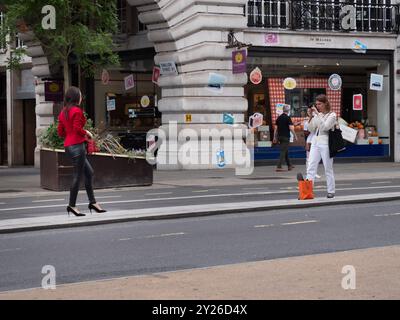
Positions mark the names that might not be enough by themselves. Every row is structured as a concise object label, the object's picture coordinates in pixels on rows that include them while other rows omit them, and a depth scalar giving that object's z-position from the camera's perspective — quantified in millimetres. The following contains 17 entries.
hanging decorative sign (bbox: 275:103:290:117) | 29203
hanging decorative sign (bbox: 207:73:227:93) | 26562
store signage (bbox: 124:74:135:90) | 30891
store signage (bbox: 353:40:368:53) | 29531
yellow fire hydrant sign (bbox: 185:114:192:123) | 26906
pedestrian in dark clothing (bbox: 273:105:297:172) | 26141
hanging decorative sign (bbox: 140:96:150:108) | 30681
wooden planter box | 19125
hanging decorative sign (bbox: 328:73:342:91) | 30141
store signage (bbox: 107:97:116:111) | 31531
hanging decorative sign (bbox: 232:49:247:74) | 25938
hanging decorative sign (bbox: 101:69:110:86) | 31297
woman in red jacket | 13164
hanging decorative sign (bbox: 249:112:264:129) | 28859
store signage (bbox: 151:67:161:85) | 28266
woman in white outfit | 15727
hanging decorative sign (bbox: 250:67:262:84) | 28438
